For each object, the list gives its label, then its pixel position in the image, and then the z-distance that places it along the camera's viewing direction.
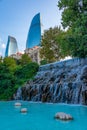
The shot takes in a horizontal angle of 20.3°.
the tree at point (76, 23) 12.18
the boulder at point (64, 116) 7.51
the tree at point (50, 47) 43.41
